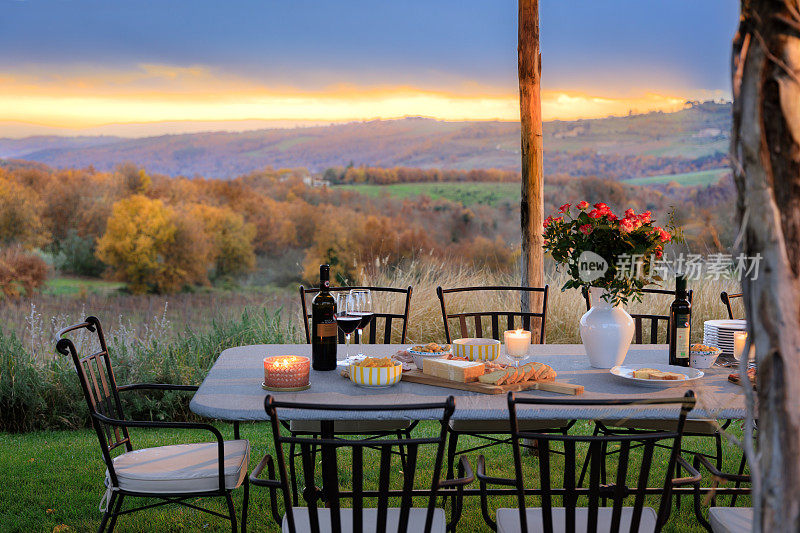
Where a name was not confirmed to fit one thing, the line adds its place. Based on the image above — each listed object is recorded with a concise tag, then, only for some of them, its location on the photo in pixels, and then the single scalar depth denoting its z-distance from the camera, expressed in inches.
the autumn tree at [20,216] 503.2
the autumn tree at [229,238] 558.9
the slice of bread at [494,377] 86.0
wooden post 153.1
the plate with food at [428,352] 95.5
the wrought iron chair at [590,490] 64.5
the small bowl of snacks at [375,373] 86.7
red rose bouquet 93.4
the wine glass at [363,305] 95.0
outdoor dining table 77.0
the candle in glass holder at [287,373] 85.5
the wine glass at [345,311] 94.2
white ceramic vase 98.0
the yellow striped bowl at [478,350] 97.3
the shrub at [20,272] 457.7
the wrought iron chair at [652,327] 127.4
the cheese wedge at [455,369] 87.9
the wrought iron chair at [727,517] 76.5
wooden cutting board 84.2
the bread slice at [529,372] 88.2
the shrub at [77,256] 517.7
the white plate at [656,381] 87.7
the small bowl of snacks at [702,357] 98.7
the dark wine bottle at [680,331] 95.7
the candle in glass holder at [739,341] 97.3
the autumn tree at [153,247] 534.3
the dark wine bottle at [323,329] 93.4
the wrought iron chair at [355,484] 62.8
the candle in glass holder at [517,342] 96.7
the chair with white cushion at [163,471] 87.4
